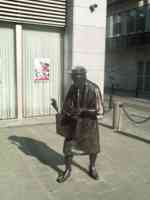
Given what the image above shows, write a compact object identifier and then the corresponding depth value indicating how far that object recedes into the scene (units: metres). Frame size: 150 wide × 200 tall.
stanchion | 6.56
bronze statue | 3.39
